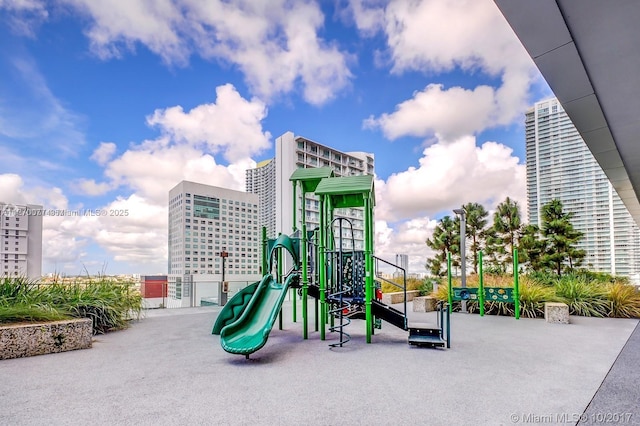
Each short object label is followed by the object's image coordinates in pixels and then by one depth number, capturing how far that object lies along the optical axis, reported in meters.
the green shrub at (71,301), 5.53
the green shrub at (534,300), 8.85
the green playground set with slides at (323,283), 5.18
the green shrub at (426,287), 12.89
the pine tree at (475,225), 16.05
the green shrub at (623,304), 8.76
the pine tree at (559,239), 13.84
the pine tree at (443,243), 16.28
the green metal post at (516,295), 8.61
